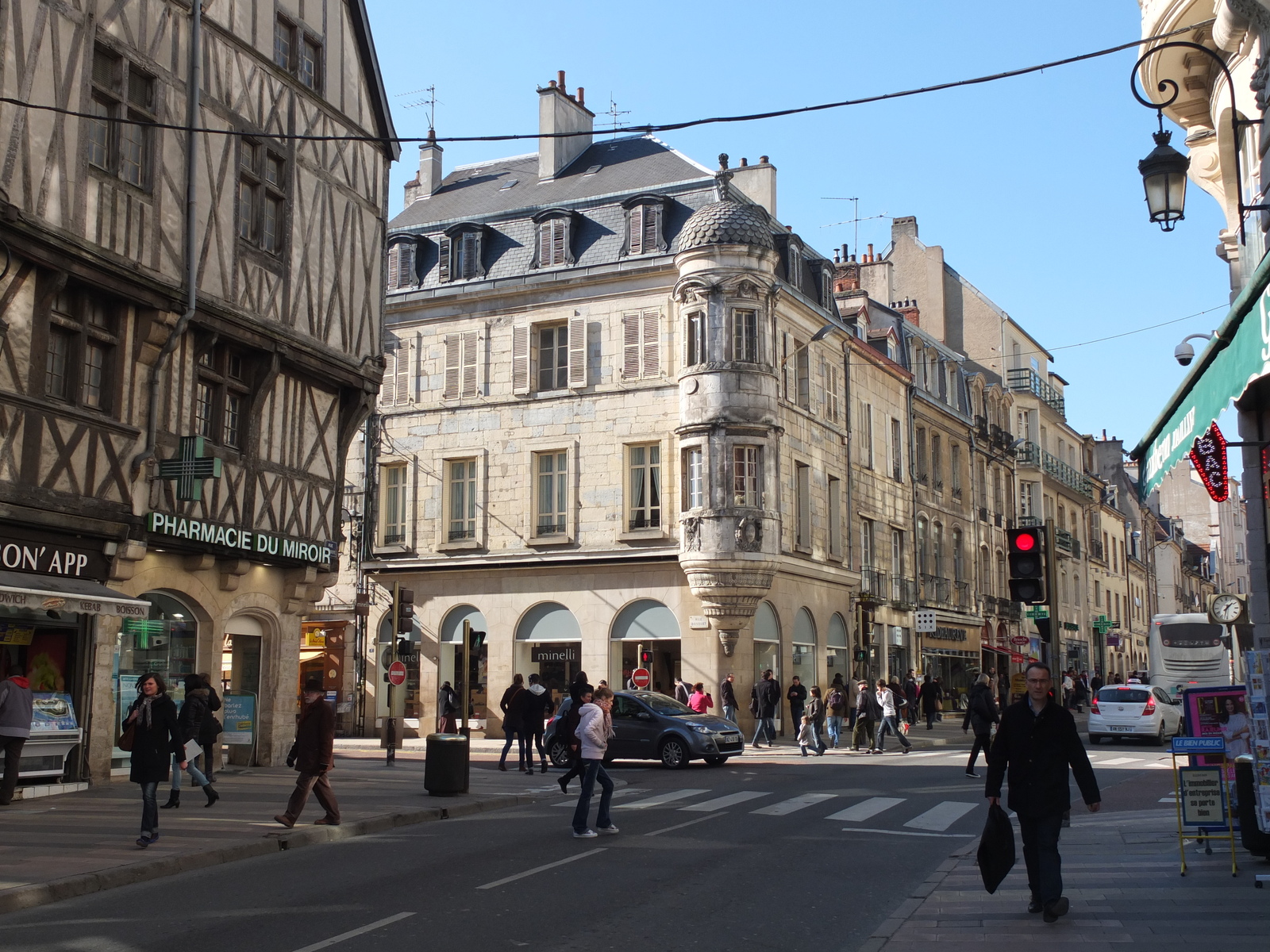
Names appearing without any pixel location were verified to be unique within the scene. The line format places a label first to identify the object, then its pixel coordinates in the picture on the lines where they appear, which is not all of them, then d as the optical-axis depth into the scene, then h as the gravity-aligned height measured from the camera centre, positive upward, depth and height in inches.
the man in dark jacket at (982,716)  756.0 -32.6
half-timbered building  595.5 +169.1
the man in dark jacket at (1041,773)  314.2 -27.8
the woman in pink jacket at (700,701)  1104.8 -34.7
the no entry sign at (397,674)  903.7 -9.1
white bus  1473.9 +7.4
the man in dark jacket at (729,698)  1128.8 -32.6
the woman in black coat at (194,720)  563.2 -26.4
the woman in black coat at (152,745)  448.8 -30.1
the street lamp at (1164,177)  431.2 +158.2
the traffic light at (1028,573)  407.5 +27.0
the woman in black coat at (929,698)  1370.6 -40.1
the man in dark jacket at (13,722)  560.4 -26.3
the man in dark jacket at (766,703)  1067.9 -35.4
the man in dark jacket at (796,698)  1095.0 -31.7
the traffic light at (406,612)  872.3 +32.4
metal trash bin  636.1 -51.2
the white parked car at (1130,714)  1150.3 -47.7
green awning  319.3 +75.3
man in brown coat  493.0 -32.7
